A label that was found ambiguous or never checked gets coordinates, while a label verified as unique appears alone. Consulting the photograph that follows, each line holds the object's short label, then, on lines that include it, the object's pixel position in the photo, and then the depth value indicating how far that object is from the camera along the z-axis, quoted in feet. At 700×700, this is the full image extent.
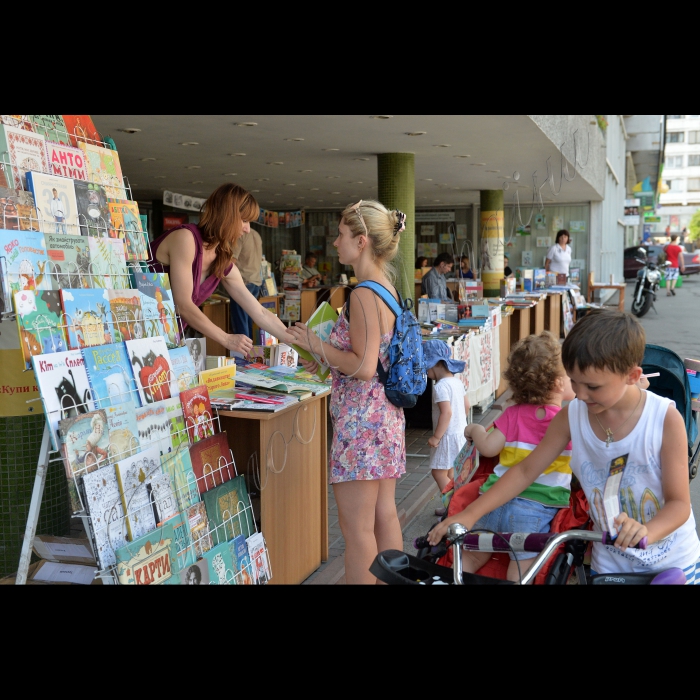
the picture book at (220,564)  9.16
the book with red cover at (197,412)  9.38
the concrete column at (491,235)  58.03
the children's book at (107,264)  8.79
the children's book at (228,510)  9.77
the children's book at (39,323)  7.55
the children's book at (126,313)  8.80
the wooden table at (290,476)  10.67
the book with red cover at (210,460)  9.76
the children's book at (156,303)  9.34
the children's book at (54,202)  8.26
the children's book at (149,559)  7.86
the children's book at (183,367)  9.48
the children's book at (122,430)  8.15
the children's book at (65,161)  8.74
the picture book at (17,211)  7.88
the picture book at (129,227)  9.48
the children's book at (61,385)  7.48
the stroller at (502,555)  5.31
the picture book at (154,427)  8.59
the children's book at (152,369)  8.73
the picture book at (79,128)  9.12
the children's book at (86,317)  8.10
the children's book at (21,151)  8.08
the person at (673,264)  85.25
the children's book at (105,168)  9.38
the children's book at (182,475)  8.90
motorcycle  56.49
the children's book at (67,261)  8.22
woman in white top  50.03
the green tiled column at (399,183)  34.53
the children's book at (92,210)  8.93
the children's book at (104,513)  7.68
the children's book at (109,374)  8.13
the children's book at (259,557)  9.95
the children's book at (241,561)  9.61
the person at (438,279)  36.79
